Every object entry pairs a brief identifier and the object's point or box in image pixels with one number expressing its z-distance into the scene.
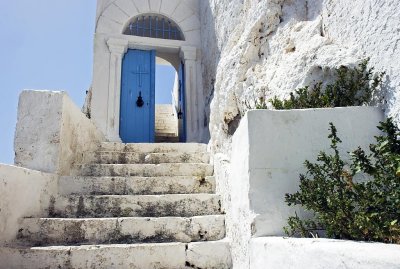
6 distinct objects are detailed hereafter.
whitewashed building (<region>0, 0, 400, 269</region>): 1.98
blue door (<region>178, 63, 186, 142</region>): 8.05
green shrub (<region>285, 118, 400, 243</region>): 1.41
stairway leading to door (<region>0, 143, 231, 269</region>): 2.59
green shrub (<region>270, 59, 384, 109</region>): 2.16
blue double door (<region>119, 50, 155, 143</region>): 7.56
